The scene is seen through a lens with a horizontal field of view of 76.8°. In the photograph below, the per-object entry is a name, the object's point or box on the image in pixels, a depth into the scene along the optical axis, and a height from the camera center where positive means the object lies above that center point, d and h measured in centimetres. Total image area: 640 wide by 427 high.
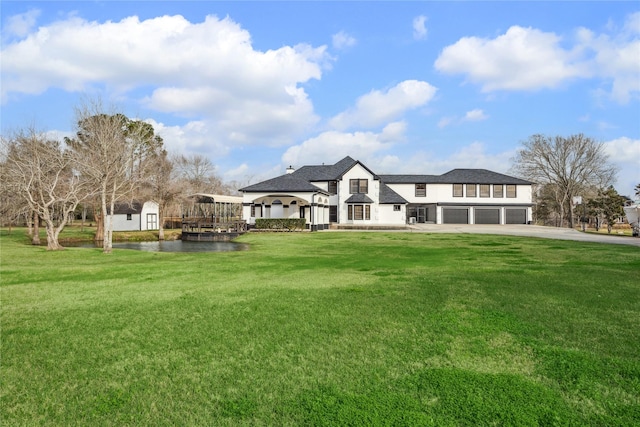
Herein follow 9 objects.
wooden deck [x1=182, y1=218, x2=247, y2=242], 3284 -90
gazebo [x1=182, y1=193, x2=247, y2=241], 3303 -52
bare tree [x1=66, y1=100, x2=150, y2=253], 1945 +356
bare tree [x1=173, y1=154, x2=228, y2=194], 5752 +717
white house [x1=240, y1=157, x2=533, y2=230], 4022 +230
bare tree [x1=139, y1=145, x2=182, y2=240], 3362 +269
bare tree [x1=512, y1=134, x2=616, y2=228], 5016 +621
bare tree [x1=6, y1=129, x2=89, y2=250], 1931 +235
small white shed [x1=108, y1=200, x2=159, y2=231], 4372 +27
